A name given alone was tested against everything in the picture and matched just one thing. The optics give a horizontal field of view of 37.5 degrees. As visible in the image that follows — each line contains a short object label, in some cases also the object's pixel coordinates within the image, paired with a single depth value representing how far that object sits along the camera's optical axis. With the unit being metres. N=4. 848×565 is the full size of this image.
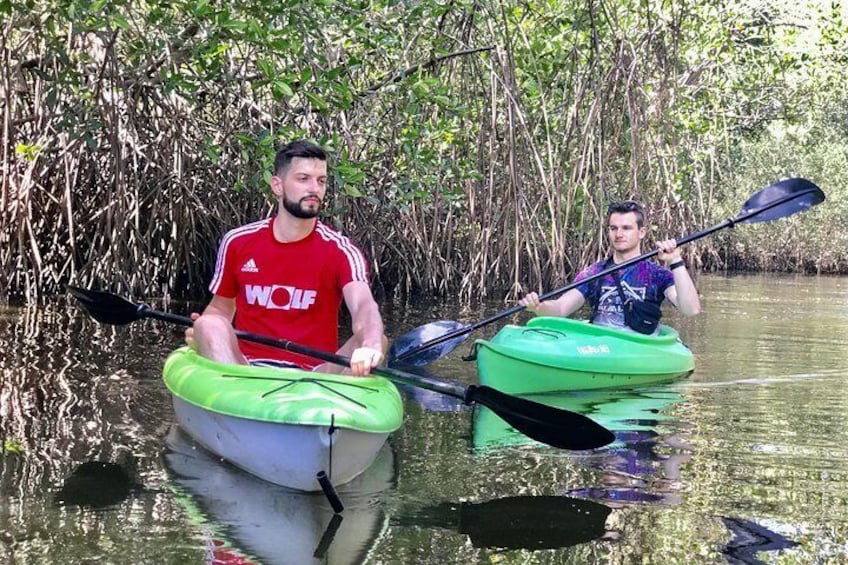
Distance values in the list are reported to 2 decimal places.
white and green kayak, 3.44
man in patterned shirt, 6.13
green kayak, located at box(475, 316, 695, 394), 5.86
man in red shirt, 4.25
